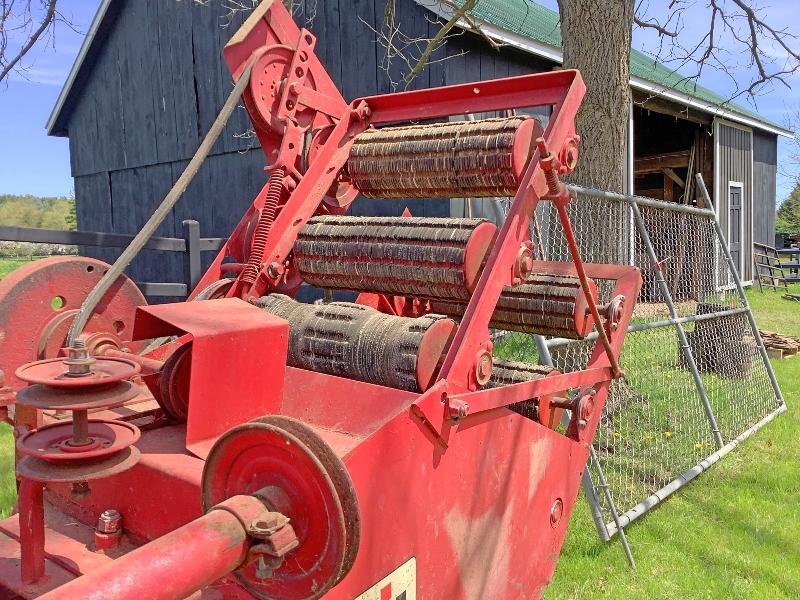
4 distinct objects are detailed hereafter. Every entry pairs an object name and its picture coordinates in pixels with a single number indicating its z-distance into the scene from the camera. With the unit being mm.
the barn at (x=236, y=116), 8898
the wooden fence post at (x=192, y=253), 6293
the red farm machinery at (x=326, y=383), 1537
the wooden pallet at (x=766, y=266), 17625
